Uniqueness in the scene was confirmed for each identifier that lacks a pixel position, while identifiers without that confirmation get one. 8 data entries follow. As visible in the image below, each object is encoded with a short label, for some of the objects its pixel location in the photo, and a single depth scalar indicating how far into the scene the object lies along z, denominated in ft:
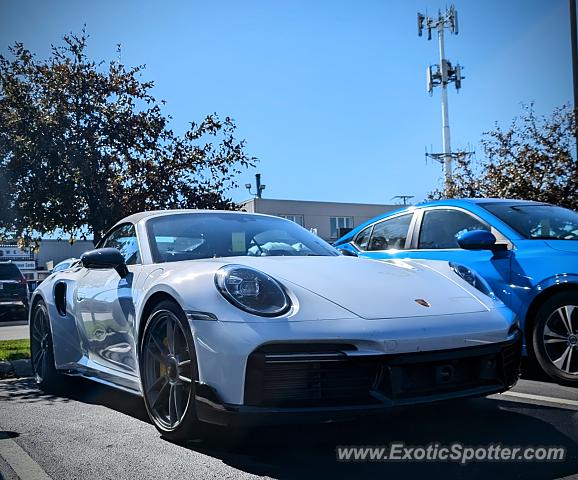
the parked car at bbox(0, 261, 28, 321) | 58.90
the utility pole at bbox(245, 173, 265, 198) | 139.03
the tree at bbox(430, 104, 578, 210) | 40.47
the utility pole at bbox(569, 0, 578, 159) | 40.83
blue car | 15.96
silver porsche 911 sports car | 10.19
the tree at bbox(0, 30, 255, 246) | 27.37
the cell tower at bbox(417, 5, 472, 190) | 163.84
